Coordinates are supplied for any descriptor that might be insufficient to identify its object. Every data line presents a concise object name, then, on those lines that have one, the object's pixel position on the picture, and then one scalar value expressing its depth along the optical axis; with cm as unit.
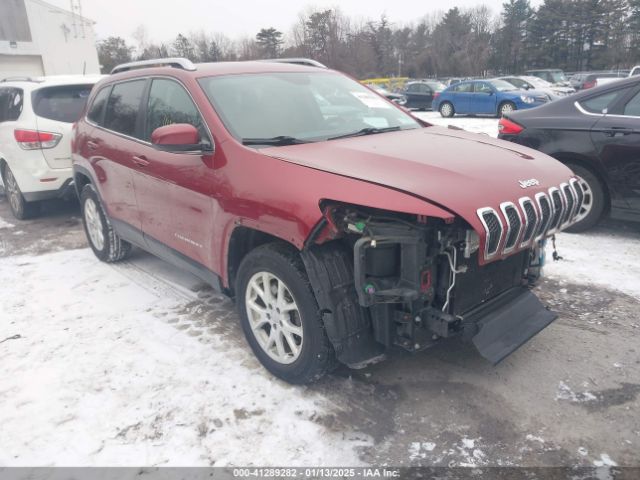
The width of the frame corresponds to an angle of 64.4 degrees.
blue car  1778
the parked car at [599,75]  2488
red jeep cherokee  252
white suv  643
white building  2920
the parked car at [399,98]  2369
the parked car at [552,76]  2831
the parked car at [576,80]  2940
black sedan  495
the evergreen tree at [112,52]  5266
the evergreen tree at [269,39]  6096
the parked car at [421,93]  2400
